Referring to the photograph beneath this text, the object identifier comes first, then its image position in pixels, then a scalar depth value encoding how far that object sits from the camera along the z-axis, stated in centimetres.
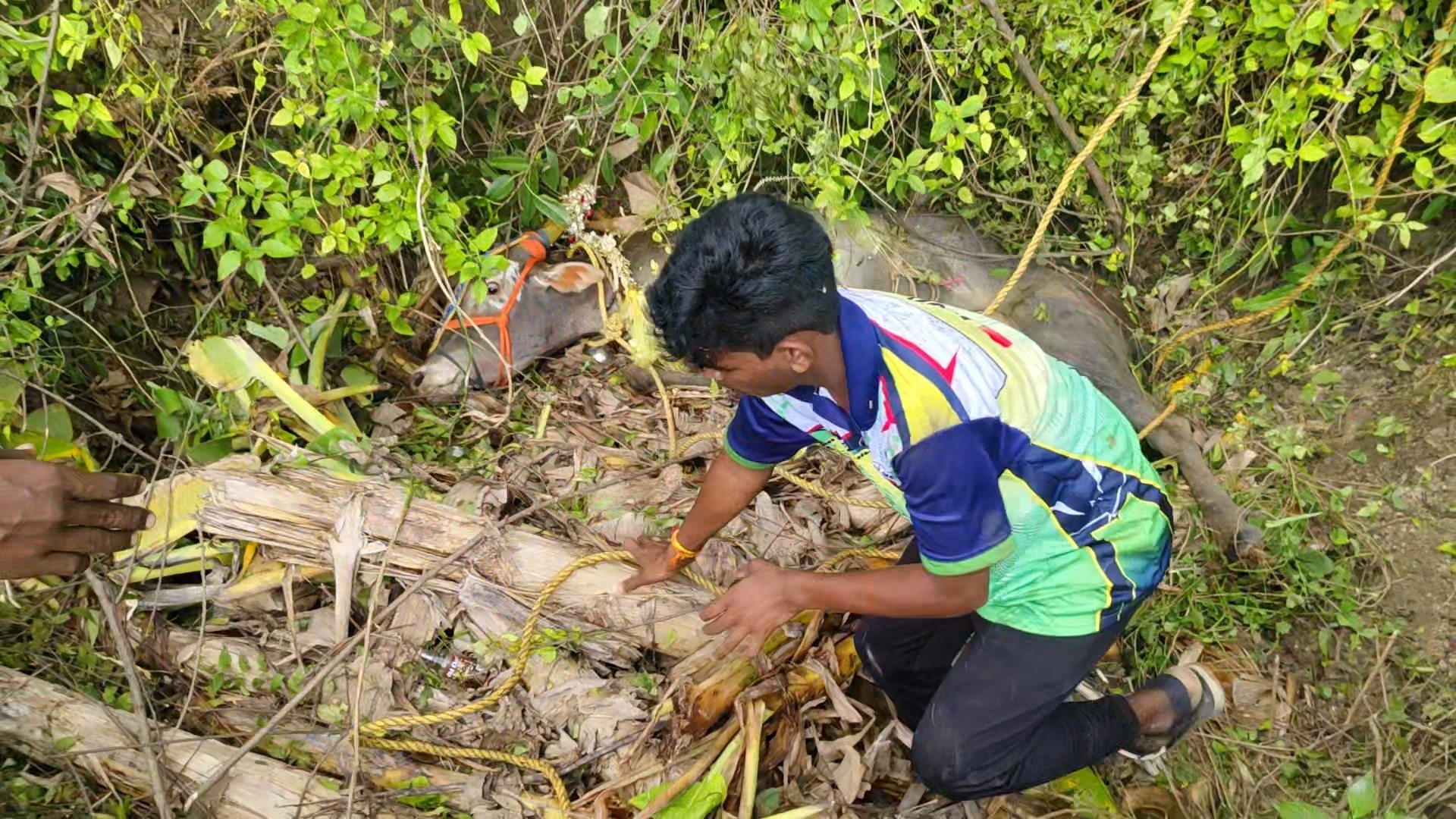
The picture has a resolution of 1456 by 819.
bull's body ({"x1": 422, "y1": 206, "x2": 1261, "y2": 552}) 299
